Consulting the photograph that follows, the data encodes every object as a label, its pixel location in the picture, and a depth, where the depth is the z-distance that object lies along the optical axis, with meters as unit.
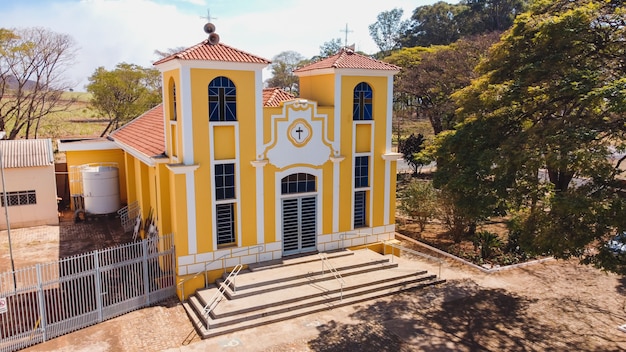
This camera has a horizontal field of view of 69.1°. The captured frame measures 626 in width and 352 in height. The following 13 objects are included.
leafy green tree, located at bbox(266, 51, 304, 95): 63.78
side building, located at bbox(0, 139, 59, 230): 20.50
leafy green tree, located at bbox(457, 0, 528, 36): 53.16
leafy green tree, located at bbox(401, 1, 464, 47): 58.09
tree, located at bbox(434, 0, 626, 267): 9.88
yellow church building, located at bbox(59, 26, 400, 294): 13.40
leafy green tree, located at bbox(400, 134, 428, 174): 34.94
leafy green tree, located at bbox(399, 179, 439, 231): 20.23
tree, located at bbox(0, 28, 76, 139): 32.22
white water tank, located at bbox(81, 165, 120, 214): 21.36
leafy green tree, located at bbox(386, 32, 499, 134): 34.28
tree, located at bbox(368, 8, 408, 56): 67.31
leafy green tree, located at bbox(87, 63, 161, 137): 38.38
